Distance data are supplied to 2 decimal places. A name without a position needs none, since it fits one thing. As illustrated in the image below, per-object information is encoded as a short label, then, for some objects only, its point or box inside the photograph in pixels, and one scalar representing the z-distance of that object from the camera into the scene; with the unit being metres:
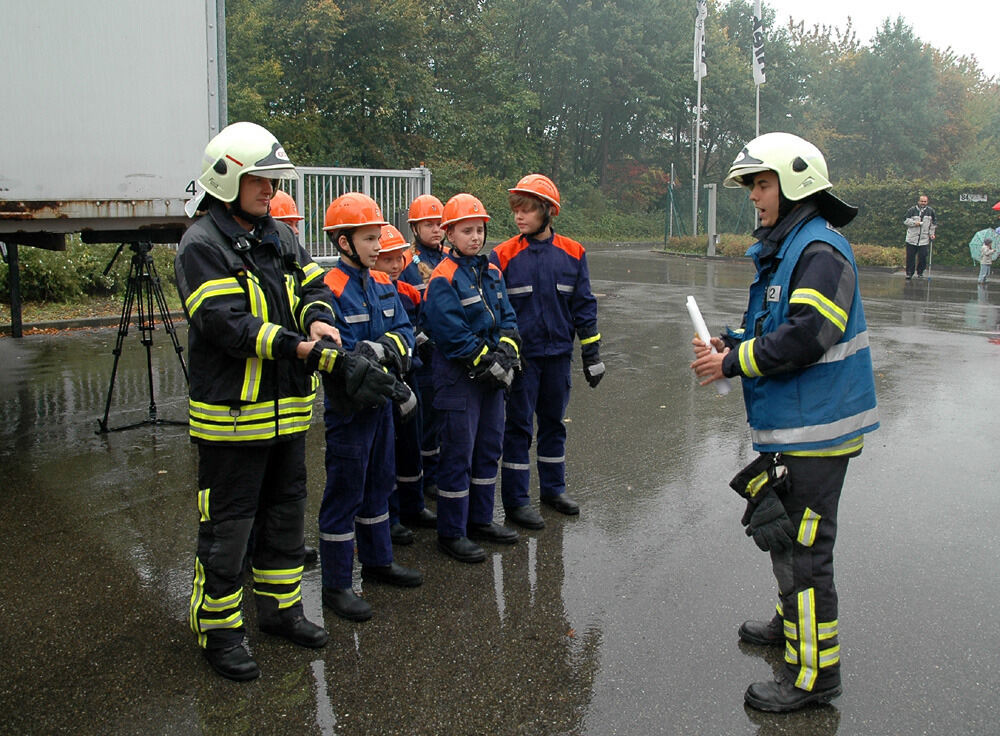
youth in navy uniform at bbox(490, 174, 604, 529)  5.40
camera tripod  7.21
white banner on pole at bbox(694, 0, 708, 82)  28.41
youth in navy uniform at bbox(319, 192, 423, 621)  4.20
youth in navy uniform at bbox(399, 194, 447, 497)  5.68
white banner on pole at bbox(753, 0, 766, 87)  26.28
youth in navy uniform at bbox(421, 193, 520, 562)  4.78
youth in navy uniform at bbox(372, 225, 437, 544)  5.17
